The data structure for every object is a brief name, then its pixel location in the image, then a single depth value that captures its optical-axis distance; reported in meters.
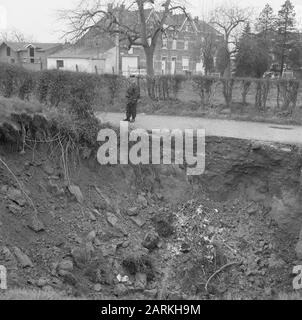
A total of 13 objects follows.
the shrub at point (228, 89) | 18.91
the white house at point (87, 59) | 50.47
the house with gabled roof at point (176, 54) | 47.56
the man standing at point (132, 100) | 13.88
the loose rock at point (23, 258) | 7.11
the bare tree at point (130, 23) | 28.64
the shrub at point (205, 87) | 18.92
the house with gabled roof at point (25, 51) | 59.66
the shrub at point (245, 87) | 18.64
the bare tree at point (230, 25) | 45.84
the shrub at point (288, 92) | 17.91
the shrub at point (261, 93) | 18.17
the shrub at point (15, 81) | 13.89
